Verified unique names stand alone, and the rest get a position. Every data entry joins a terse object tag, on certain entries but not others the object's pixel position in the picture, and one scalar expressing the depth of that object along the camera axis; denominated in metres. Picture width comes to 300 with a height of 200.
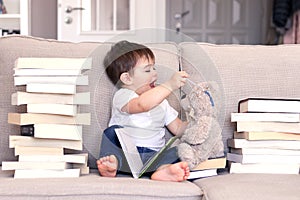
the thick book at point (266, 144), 2.41
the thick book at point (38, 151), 2.33
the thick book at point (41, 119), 2.34
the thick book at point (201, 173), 2.36
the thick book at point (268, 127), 2.40
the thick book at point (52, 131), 2.33
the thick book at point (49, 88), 2.35
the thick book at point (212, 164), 2.38
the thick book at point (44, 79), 2.36
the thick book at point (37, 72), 2.36
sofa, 2.17
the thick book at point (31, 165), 2.29
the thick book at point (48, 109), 2.35
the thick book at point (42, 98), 2.35
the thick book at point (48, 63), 2.36
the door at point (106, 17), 5.03
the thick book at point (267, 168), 2.39
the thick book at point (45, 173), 2.28
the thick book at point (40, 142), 2.34
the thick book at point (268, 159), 2.40
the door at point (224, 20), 6.23
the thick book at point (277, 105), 2.41
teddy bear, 2.37
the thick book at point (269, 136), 2.40
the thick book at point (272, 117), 2.41
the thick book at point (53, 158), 2.30
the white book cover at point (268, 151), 2.41
